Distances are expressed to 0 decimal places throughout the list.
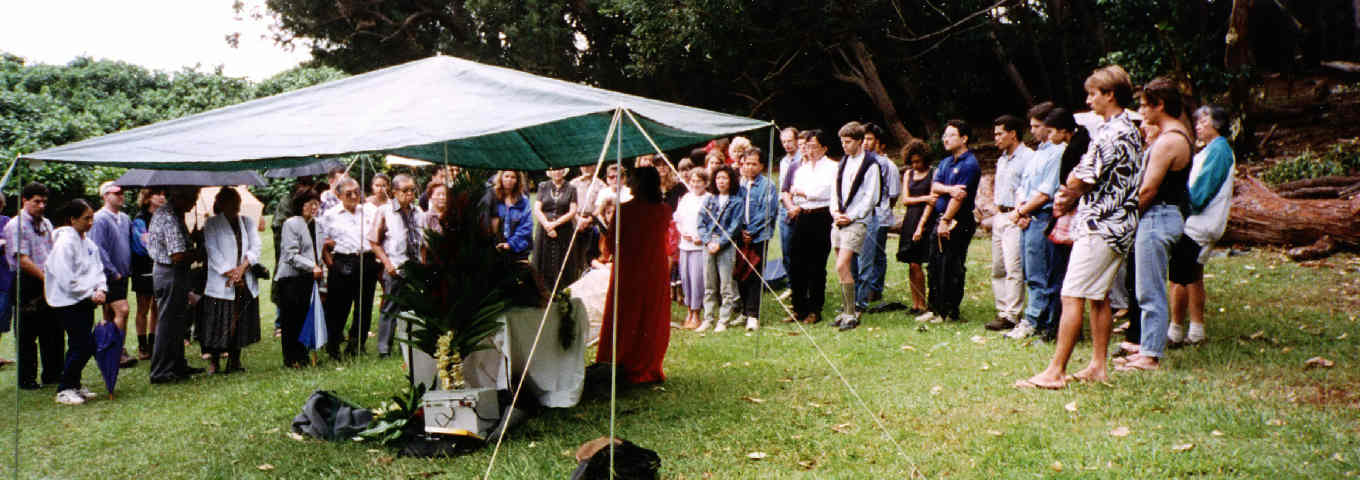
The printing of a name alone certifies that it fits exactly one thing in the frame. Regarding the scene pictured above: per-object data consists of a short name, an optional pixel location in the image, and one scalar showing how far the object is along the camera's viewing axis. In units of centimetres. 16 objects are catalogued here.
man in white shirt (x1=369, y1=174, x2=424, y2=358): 870
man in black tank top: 544
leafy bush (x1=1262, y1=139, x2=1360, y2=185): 1230
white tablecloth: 606
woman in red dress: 666
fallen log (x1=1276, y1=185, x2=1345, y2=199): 1116
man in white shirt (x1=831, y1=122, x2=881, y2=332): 823
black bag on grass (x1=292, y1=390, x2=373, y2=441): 568
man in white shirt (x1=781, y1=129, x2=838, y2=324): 860
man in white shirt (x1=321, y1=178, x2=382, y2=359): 864
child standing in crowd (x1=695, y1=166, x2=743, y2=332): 878
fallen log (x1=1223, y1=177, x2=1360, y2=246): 1021
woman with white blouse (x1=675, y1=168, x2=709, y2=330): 884
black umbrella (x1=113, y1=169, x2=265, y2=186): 763
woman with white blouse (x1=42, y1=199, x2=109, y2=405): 702
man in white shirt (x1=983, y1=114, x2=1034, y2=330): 747
